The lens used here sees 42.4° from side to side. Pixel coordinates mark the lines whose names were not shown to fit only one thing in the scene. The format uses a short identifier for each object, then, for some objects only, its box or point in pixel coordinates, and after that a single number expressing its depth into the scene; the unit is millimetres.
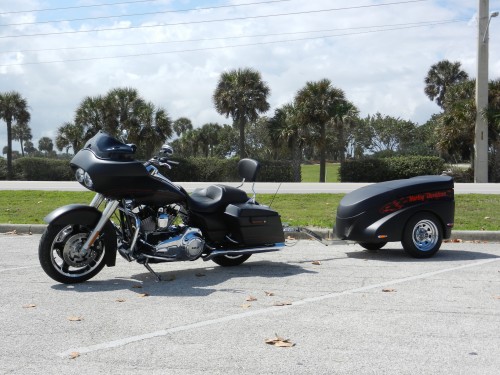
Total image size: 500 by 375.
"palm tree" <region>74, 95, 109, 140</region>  42344
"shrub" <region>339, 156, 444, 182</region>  35906
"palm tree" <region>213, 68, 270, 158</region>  44781
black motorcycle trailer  8539
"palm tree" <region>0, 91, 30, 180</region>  51750
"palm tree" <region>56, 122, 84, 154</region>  43000
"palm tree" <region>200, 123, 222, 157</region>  87125
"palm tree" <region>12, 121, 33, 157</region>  53344
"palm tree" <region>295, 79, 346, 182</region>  41719
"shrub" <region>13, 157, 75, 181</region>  40750
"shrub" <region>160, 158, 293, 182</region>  38562
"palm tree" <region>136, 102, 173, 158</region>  41812
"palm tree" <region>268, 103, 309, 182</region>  43156
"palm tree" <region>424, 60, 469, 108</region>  60156
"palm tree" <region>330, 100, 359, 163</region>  41872
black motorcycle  6820
